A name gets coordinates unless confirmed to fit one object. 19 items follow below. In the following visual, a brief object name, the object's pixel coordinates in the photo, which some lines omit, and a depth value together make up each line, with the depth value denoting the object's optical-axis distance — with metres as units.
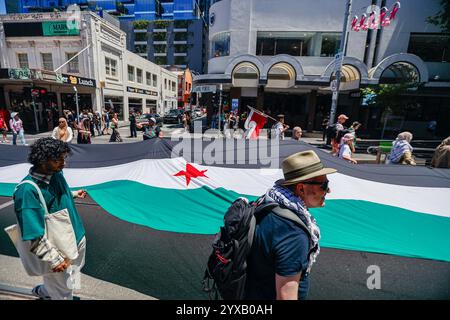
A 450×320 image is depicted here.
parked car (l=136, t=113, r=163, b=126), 23.17
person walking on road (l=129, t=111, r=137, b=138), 17.19
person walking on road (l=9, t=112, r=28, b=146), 11.59
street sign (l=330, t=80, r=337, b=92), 14.28
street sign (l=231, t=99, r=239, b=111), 19.76
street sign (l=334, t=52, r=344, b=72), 13.66
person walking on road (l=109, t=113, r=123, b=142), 11.19
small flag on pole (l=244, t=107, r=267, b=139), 6.12
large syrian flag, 2.63
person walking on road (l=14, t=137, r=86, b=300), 1.96
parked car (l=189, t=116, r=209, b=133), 19.91
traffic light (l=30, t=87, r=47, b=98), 17.08
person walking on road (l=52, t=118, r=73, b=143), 6.62
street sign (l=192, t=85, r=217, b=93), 17.44
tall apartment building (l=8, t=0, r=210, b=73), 64.94
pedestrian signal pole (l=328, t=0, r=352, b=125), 13.41
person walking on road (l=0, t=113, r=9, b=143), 13.19
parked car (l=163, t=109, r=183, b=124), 27.36
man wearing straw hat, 1.40
